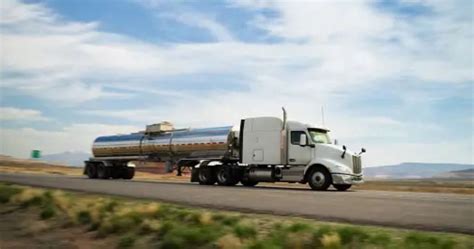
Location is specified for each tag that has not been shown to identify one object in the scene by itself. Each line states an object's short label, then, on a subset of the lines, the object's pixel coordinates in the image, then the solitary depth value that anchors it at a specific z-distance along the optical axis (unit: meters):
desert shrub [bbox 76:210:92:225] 13.20
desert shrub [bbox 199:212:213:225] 11.77
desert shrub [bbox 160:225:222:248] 9.93
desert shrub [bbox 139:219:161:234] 11.30
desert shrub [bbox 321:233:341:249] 8.88
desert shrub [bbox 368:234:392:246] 9.02
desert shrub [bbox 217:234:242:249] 9.25
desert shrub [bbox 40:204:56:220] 14.44
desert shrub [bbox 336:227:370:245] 9.36
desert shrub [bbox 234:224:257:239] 10.20
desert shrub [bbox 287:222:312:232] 10.35
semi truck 26.42
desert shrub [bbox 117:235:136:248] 10.59
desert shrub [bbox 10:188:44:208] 16.91
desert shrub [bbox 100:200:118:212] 14.32
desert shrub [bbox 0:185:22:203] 18.14
